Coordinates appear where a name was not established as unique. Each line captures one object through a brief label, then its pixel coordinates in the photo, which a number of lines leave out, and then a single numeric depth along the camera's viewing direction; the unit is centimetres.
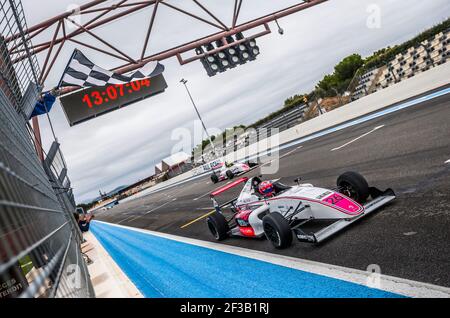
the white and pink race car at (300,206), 527
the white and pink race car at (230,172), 1697
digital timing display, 1238
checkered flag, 1098
